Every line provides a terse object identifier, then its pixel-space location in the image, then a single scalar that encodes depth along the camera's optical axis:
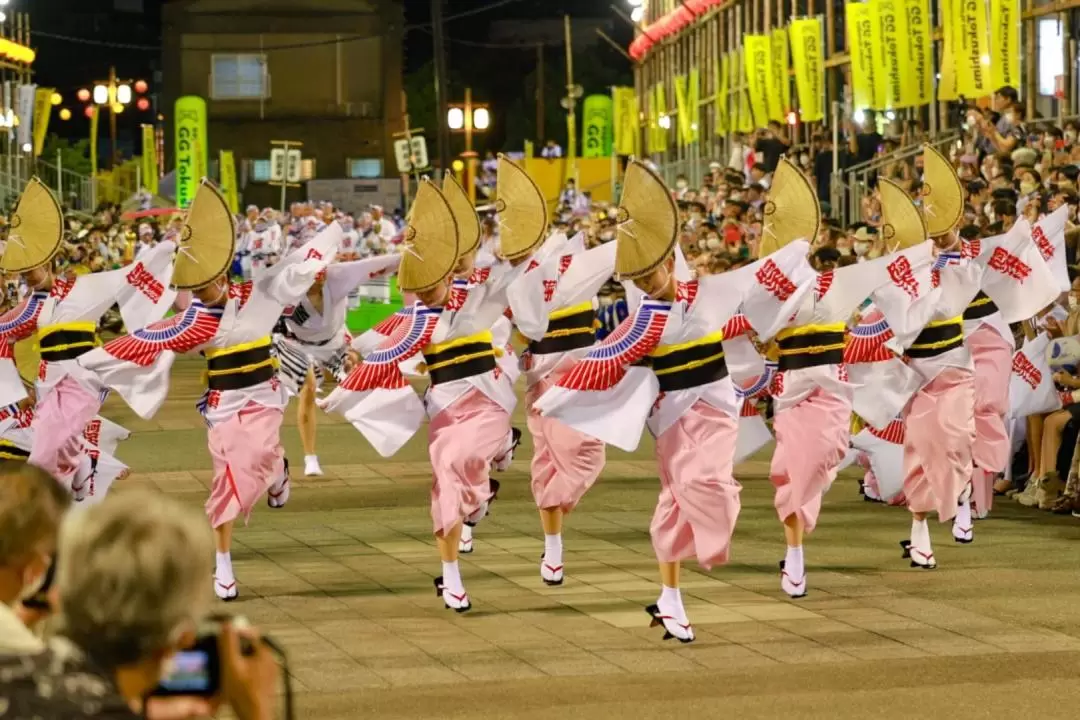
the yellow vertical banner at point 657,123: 48.69
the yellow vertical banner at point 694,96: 42.97
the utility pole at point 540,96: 61.53
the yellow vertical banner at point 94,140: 55.28
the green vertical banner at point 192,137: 46.31
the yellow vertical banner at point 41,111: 51.94
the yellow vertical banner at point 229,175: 52.25
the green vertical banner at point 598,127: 52.84
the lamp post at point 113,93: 49.22
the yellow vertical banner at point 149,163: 55.65
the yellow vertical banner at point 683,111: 41.97
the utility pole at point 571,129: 48.38
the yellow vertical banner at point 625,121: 49.50
